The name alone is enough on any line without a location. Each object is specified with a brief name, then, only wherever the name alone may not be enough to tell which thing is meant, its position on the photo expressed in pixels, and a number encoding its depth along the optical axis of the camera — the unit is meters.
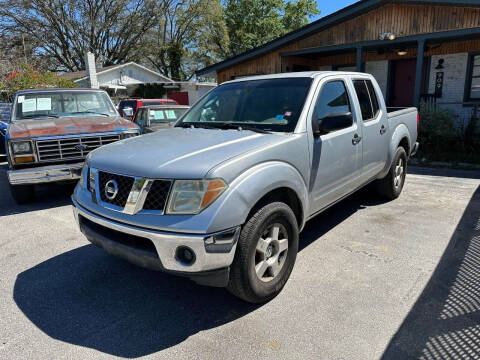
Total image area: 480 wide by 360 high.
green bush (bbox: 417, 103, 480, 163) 9.10
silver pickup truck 2.35
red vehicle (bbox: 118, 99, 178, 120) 13.84
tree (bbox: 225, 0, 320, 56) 37.84
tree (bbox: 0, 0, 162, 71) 34.25
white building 27.88
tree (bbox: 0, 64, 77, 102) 17.45
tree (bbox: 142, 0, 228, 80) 37.78
